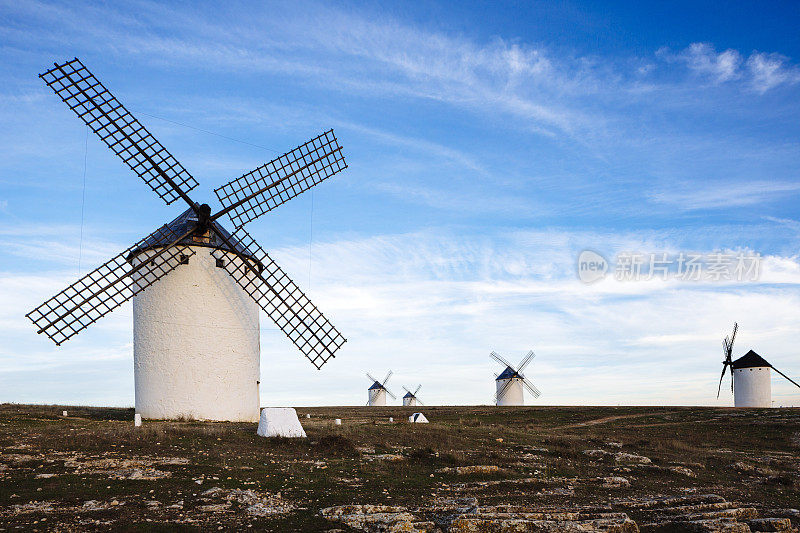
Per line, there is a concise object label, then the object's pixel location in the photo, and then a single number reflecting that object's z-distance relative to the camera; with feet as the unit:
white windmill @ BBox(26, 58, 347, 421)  91.76
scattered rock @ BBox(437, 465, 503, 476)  61.79
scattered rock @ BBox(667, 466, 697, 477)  71.33
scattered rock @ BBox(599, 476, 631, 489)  60.90
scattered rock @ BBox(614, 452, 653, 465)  78.14
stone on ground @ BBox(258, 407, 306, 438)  73.10
